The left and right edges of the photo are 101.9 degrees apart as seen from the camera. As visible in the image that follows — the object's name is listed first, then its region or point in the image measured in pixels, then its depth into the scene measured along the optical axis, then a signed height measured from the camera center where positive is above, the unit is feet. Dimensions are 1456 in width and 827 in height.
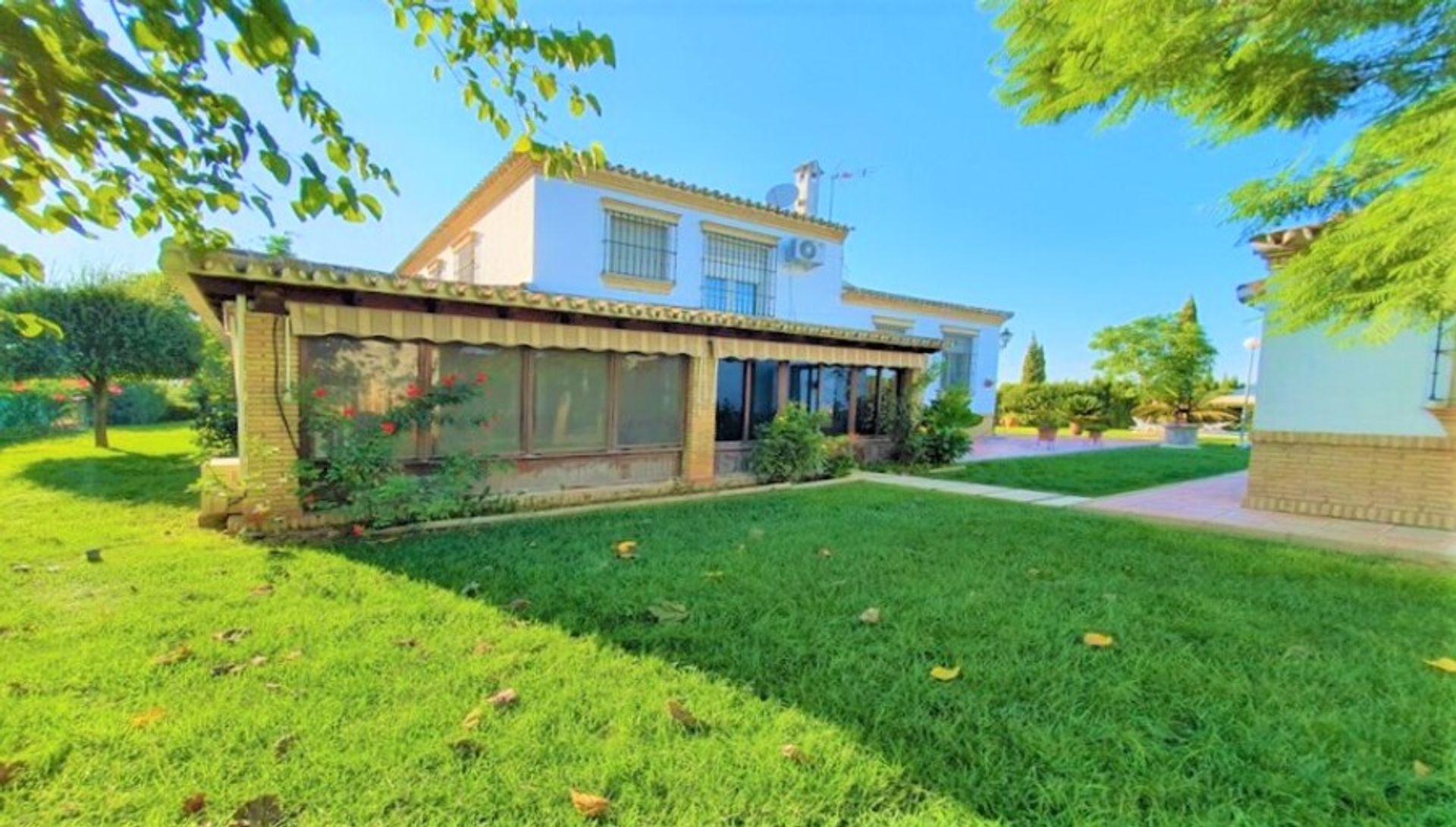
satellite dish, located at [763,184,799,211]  68.49 +22.16
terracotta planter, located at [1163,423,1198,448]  78.48 -4.12
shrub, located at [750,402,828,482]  40.47 -4.15
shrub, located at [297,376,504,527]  25.31 -4.42
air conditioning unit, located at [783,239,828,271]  63.77 +14.54
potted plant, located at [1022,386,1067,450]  102.55 -1.05
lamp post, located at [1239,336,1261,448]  85.74 -0.67
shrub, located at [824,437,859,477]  43.52 -5.12
